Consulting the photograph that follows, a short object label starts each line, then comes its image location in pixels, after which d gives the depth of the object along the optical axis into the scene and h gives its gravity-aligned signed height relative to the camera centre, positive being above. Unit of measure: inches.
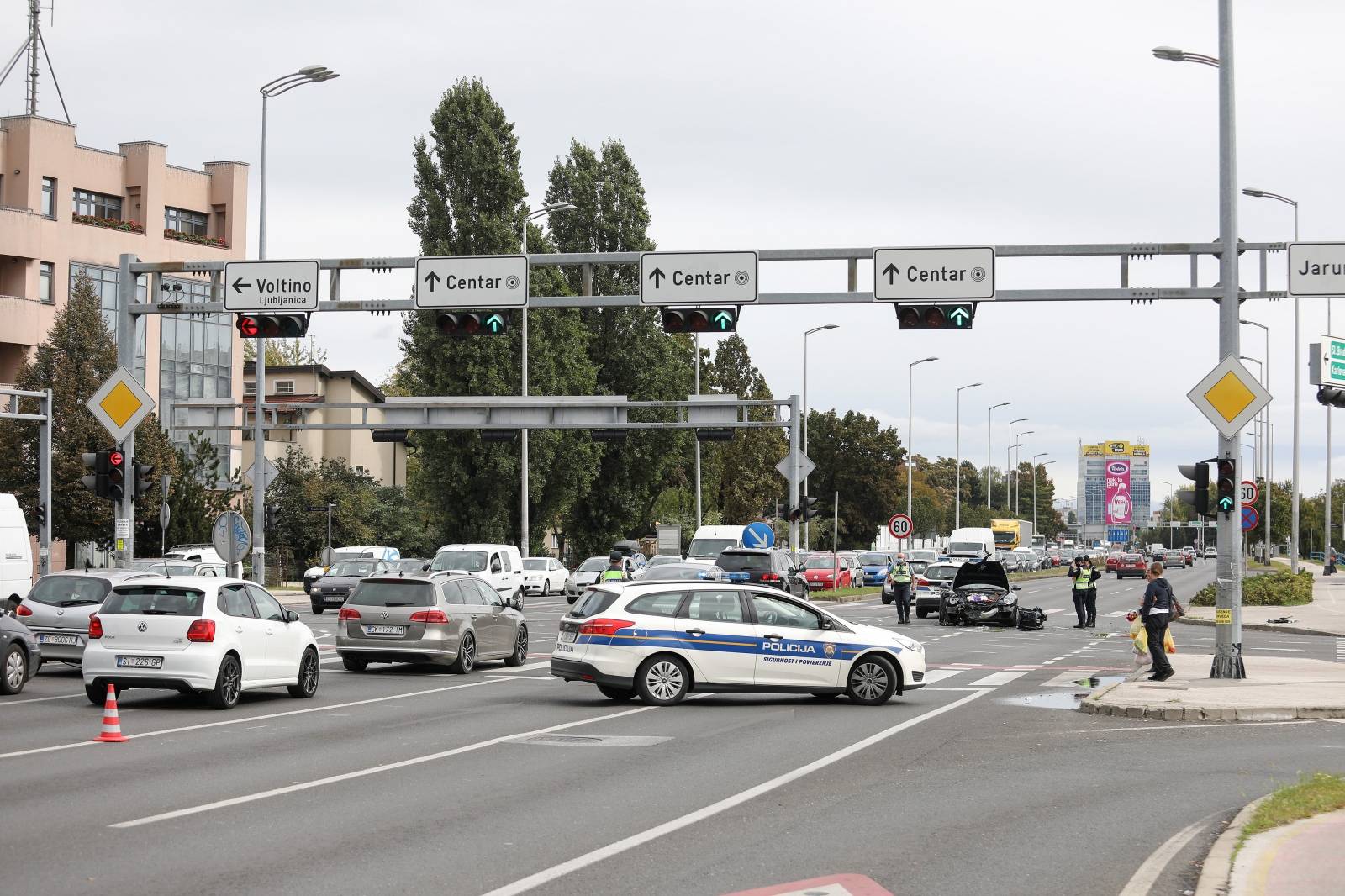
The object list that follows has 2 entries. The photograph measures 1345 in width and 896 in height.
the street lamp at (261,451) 1579.0 +52.8
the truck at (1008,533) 4350.4 -95.3
